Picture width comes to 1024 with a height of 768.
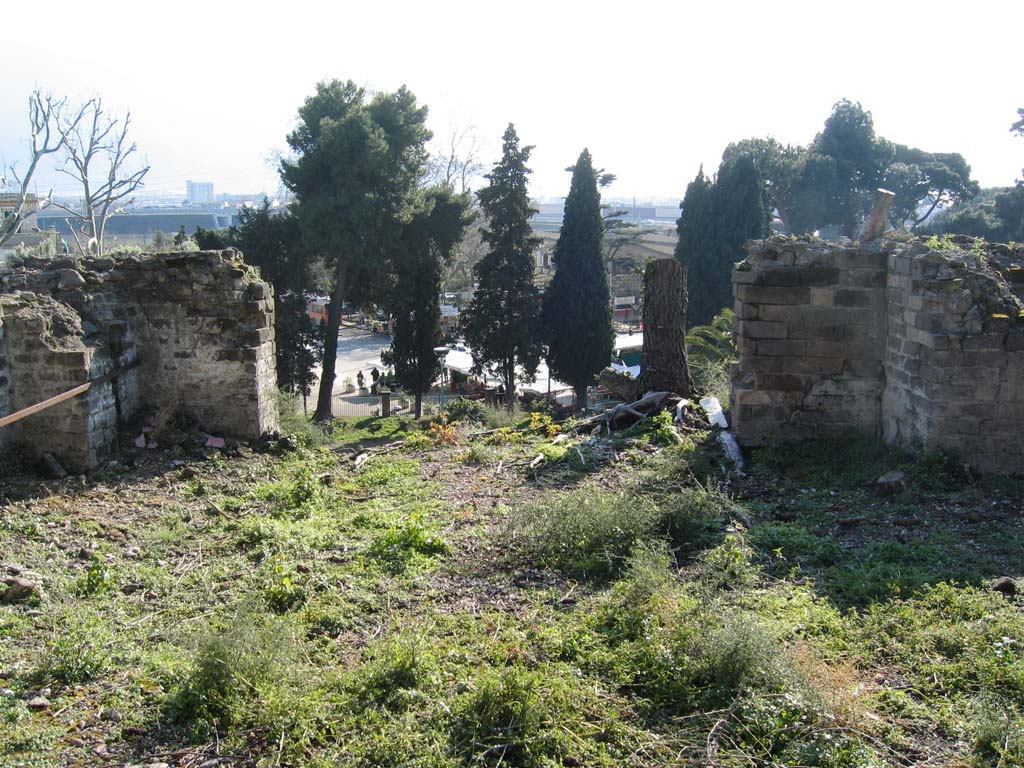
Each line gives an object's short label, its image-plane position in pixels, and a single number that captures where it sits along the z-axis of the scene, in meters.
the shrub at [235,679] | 3.55
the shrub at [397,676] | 3.63
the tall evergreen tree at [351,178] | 21.11
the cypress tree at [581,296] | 23.72
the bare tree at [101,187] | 29.41
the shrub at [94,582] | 4.89
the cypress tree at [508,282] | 23.52
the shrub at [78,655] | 3.84
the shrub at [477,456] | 8.52
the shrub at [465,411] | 14.37
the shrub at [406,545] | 5.45
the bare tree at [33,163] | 27.62
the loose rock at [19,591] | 4.69
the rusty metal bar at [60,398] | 6.30
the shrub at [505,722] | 3.27
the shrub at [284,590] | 4.71
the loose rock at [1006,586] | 4.61
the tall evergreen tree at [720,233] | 27.44
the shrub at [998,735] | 3.13
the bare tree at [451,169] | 37.72
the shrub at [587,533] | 5.19
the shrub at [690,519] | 5.54
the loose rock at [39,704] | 3.58
